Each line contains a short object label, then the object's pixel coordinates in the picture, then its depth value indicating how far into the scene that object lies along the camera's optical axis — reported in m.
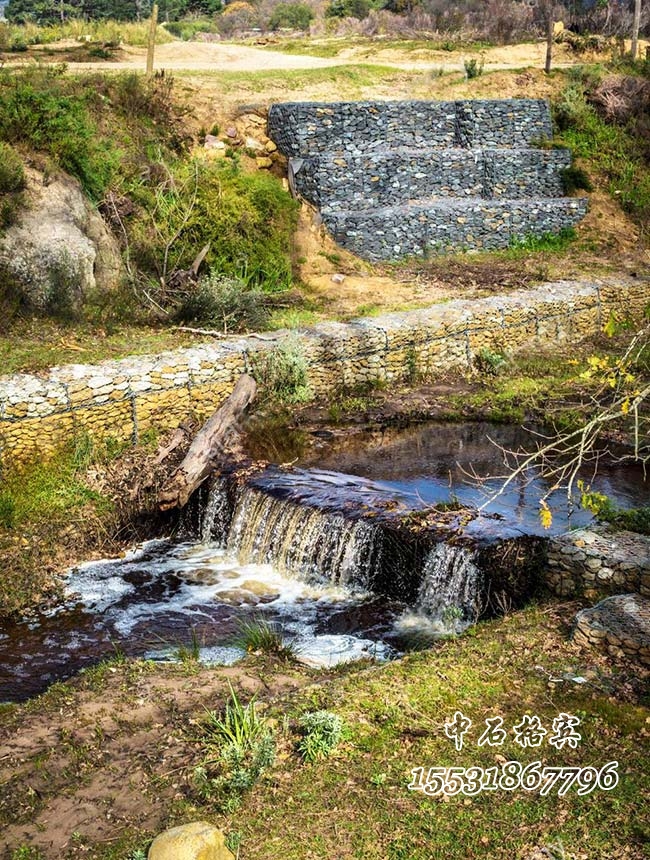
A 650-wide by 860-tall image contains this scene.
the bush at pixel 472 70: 27.58
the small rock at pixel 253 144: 23.48
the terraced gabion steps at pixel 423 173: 22.84
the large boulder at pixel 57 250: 16.36
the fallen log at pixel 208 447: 12.96
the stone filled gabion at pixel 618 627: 8.12
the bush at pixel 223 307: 17.02
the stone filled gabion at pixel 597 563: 9.30
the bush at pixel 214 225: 19.19
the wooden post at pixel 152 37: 23.78
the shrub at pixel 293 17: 42.03
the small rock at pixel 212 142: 22.96
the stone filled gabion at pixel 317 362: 13.20
